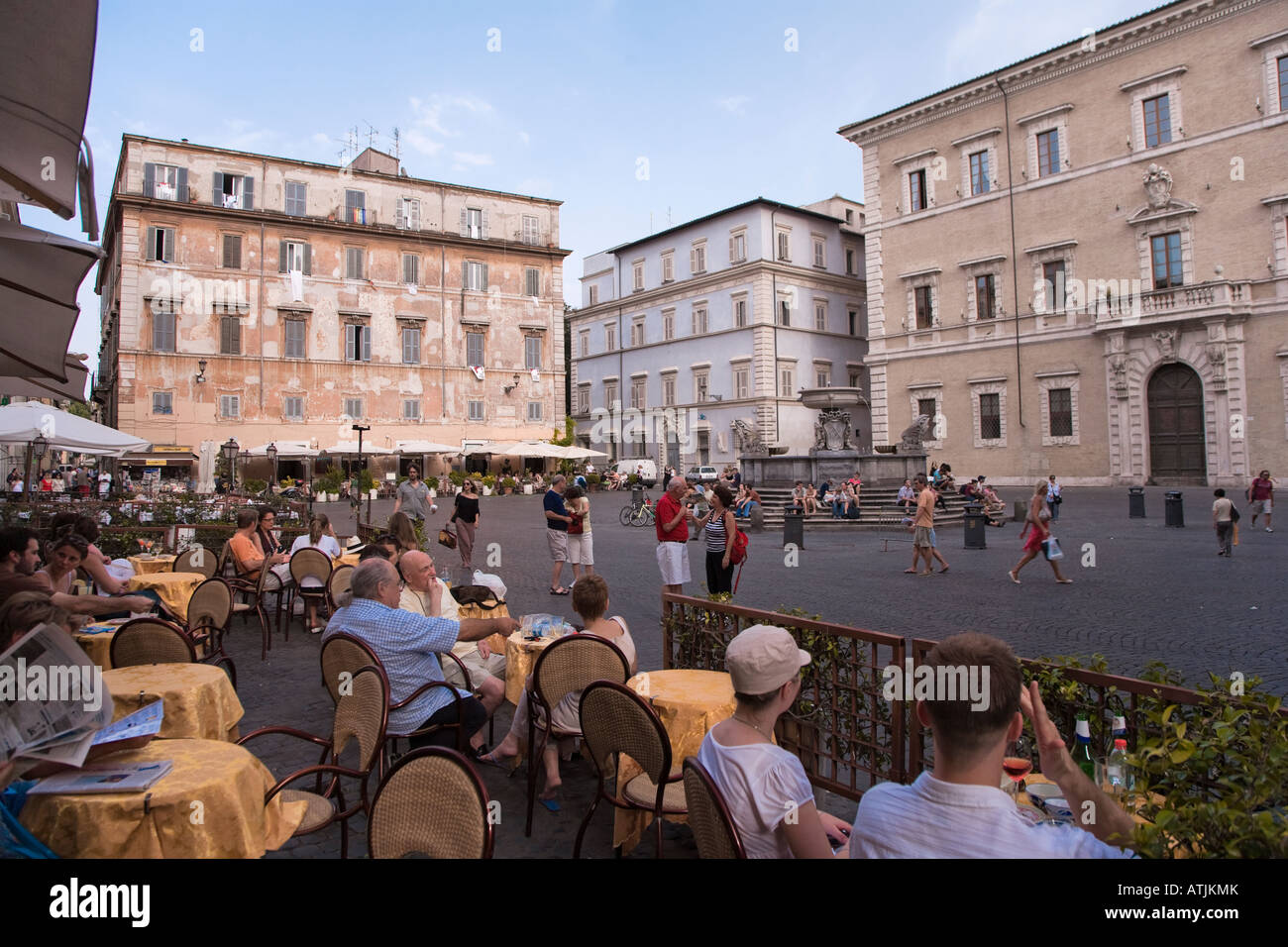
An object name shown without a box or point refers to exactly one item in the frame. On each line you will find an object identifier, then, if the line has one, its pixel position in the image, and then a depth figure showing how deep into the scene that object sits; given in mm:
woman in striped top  8539
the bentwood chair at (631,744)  3150
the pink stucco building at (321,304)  35531
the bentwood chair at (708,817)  2246
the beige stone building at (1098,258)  27203
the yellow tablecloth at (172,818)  2574
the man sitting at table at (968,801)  1909
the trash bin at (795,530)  16750
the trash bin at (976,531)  16297
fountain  24078
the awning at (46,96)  3018
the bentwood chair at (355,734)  3289
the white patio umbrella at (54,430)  12438
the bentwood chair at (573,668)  4113
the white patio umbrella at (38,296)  3898
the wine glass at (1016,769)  2676
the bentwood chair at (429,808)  2330
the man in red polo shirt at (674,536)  9141
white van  47000
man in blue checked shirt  4242
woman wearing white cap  2436
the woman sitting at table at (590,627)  4617
